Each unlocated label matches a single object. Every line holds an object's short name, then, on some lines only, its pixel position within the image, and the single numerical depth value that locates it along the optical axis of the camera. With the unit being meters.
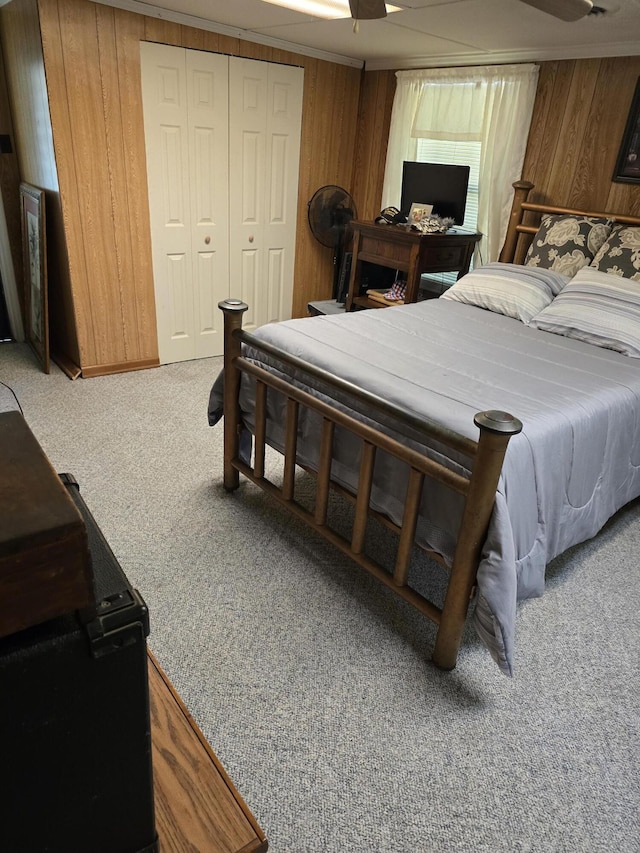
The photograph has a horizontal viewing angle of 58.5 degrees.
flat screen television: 3.62
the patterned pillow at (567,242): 3.01
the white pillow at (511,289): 2.88
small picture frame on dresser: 3.67
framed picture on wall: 2.92
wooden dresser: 3.53
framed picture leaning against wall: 3.35
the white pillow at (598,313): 2.49
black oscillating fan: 4.25
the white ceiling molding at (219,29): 3.02
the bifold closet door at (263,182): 3.68
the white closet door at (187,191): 3.33
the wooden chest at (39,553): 0.43
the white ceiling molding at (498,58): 2.97
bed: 1.56
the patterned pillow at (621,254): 2.77
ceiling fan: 1.76
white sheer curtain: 3.37
